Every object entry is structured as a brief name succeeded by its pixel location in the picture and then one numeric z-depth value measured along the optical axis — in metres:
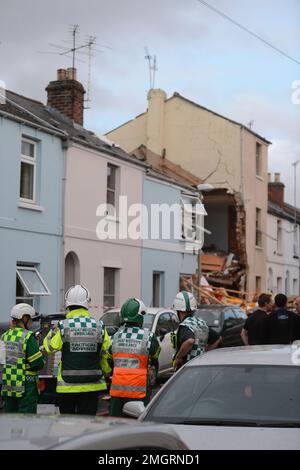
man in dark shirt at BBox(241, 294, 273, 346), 18.69
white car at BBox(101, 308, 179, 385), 25.71
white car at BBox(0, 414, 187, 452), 4.89
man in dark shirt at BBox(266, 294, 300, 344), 18.24
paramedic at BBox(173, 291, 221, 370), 14.65
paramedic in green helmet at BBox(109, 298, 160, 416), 12.48
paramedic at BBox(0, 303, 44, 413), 13.21
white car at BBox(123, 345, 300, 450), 8.63
